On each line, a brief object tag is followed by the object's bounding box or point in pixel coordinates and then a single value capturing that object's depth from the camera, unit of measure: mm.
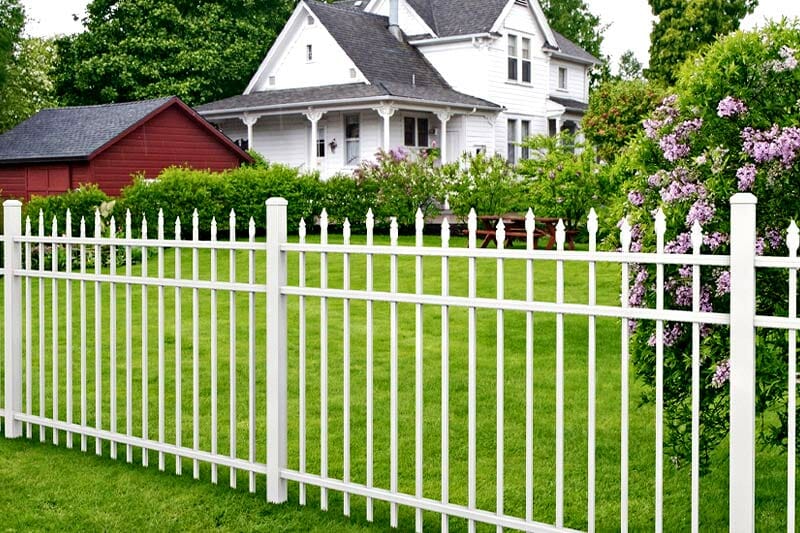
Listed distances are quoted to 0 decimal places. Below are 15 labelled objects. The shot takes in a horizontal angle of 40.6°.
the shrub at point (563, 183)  19562
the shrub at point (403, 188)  23109
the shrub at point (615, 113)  34394
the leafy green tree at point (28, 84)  38406
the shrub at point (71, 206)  20250
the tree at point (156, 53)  40812
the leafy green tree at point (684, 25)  43438
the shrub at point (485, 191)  22453
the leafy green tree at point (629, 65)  65375
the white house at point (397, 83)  31516
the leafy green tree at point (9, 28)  36531
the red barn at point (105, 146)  27812
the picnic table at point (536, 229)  18516
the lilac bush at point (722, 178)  5266
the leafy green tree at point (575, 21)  55438
